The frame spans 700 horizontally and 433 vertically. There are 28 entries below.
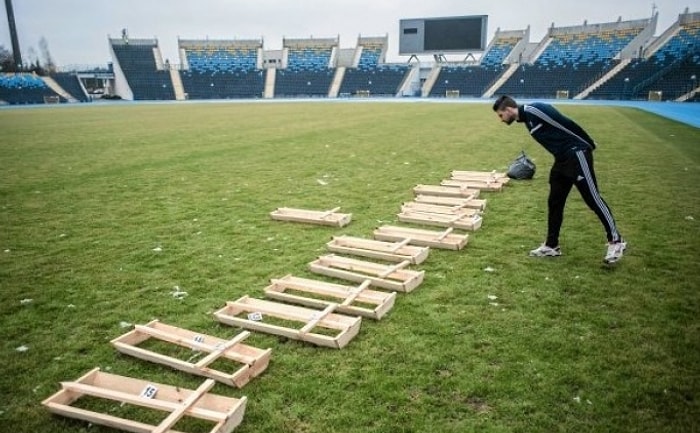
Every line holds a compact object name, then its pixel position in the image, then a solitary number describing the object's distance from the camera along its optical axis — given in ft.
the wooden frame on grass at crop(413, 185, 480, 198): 29.35
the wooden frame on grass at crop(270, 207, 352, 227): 24.48
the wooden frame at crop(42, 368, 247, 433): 9.91
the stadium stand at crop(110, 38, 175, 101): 223.10
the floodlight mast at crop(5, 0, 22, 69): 203.31
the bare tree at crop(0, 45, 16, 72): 225.97
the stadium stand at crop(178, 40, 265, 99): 227.81
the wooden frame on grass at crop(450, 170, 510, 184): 32.93
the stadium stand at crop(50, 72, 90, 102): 211.82
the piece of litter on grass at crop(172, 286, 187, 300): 16.69
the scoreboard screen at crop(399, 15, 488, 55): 198.90
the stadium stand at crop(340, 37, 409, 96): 217.29
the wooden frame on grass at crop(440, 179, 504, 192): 31.09
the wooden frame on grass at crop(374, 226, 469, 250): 20.97
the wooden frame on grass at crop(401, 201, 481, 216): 25.32
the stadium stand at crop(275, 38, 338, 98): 227.40
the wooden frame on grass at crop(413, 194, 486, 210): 26.73
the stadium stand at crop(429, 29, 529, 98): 198.18
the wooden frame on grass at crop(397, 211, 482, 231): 23.45
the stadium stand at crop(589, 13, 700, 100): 141.28
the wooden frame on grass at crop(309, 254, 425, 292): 16.88
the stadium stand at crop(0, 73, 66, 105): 187.83
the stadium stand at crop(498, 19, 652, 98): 174.29
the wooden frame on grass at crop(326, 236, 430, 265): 19.53
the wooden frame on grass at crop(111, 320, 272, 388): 11.76
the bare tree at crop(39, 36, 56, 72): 317.75
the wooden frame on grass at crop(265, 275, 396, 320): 14.97
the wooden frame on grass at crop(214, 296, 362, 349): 13.37
